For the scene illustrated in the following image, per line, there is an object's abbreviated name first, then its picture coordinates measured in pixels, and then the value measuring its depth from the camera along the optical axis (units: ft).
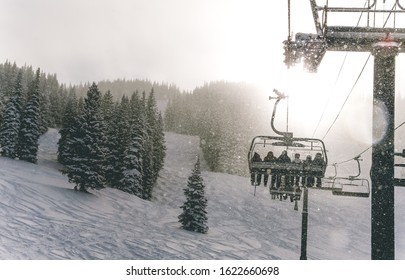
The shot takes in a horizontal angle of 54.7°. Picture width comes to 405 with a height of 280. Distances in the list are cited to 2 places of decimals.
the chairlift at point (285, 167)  42.32
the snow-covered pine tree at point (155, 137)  183.01
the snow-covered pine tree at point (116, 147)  148.97
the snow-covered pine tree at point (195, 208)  111.96
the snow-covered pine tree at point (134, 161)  147.13
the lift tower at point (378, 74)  29.22
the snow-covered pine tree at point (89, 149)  119.14
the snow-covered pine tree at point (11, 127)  150.82
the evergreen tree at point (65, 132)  174.19
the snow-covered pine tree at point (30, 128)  154.61
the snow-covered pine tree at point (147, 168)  161.35
